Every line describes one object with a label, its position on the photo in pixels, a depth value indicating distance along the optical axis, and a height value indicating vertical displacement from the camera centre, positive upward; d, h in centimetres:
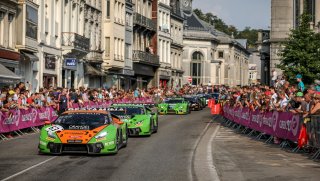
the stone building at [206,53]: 12494 +679
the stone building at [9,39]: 4150 +299
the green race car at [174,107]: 5256 -110
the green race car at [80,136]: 1981 -121
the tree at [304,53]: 4878 +258
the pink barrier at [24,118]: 2712 -111
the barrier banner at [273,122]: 2248 -108
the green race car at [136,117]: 2783 -99
